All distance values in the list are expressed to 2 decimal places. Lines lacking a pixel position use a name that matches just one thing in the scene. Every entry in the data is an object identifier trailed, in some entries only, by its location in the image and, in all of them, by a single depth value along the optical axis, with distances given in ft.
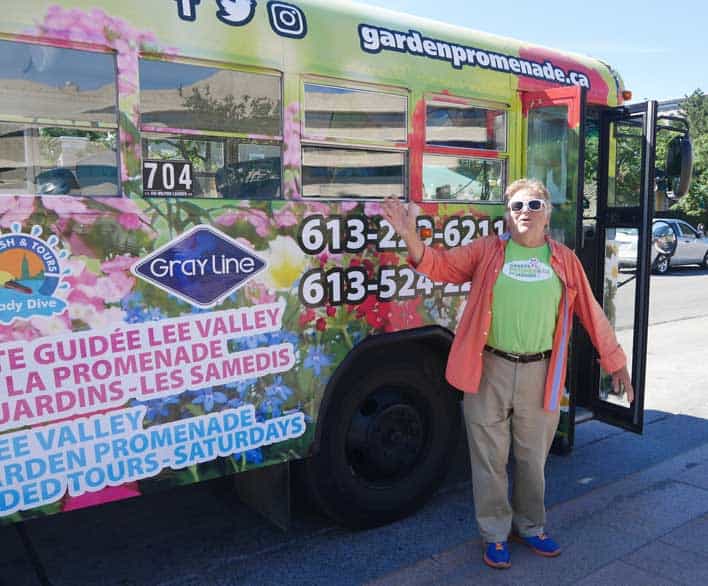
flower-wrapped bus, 9.23
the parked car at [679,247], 65.26
